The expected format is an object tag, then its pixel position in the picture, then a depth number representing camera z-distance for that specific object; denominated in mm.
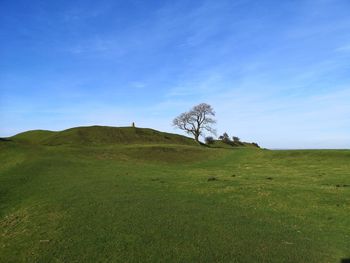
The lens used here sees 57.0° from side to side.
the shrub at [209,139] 109438
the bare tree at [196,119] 97125
